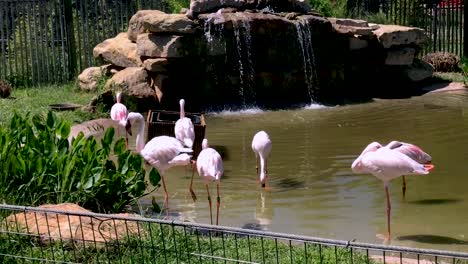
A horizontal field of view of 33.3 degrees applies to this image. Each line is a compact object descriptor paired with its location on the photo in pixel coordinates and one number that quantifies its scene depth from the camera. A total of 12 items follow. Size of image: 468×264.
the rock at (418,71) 13.77
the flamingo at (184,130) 7.47
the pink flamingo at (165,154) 6.27
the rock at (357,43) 13.38
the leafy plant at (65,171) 5.63
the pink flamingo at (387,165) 5.86
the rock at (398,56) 13.54
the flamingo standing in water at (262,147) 7.46
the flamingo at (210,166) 6.03
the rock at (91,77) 12.92
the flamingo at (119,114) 8.87
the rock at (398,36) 13.38
